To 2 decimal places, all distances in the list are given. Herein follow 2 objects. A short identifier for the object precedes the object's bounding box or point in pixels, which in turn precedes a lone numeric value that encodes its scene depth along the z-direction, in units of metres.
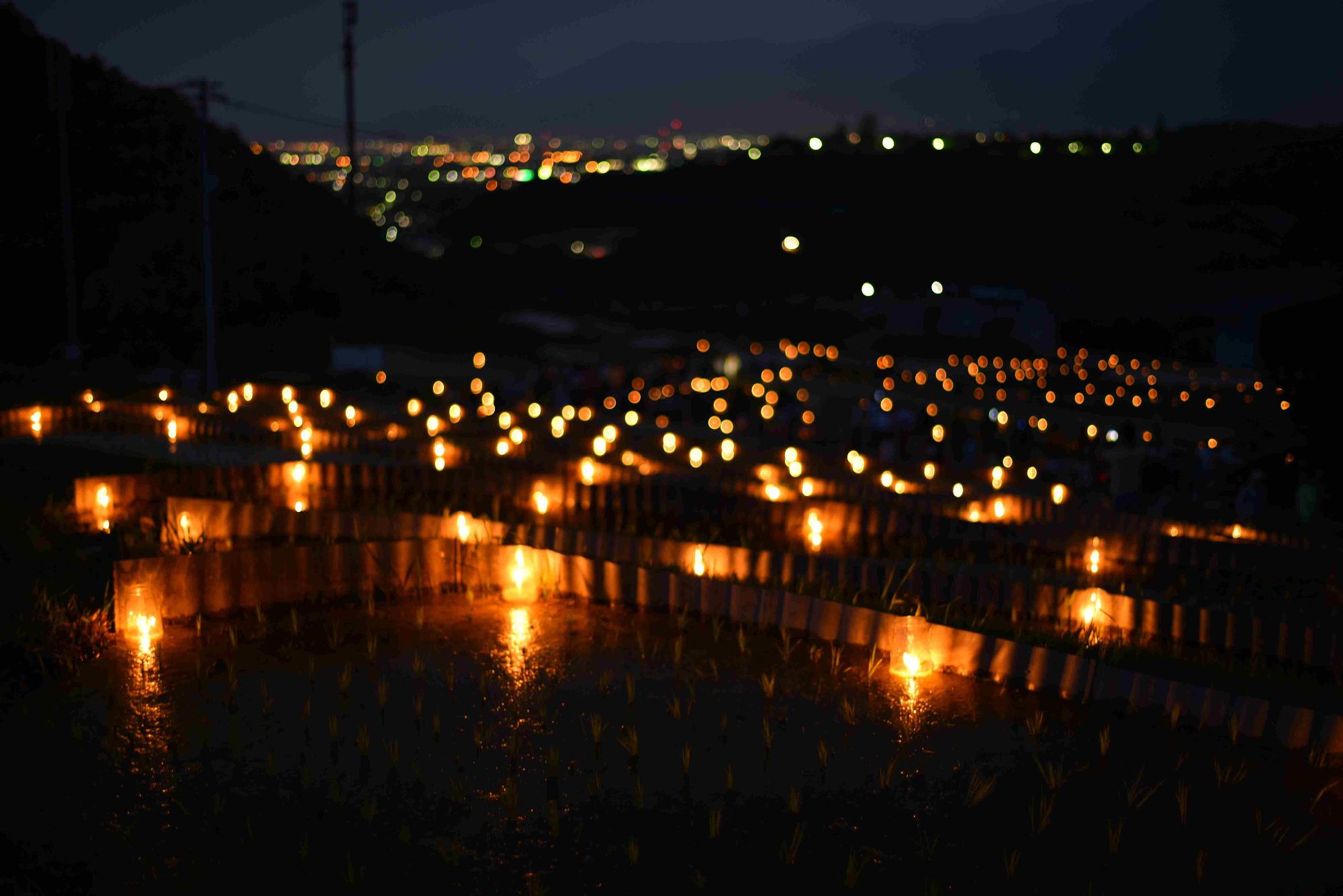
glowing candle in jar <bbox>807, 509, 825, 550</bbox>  10.81
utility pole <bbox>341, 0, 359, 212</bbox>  35.50
